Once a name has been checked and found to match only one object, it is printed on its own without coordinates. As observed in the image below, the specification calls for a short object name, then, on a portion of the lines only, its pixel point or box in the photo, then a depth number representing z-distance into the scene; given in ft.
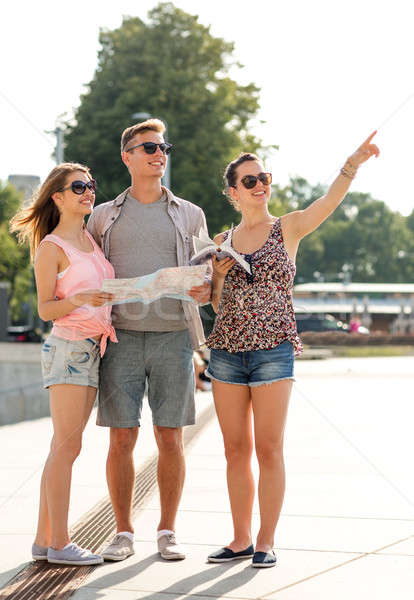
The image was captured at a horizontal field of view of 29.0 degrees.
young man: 13.20
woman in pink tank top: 12.54
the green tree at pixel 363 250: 274.98
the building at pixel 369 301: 202.39
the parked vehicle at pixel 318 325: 130.56
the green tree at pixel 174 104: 88.17
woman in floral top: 12.60
